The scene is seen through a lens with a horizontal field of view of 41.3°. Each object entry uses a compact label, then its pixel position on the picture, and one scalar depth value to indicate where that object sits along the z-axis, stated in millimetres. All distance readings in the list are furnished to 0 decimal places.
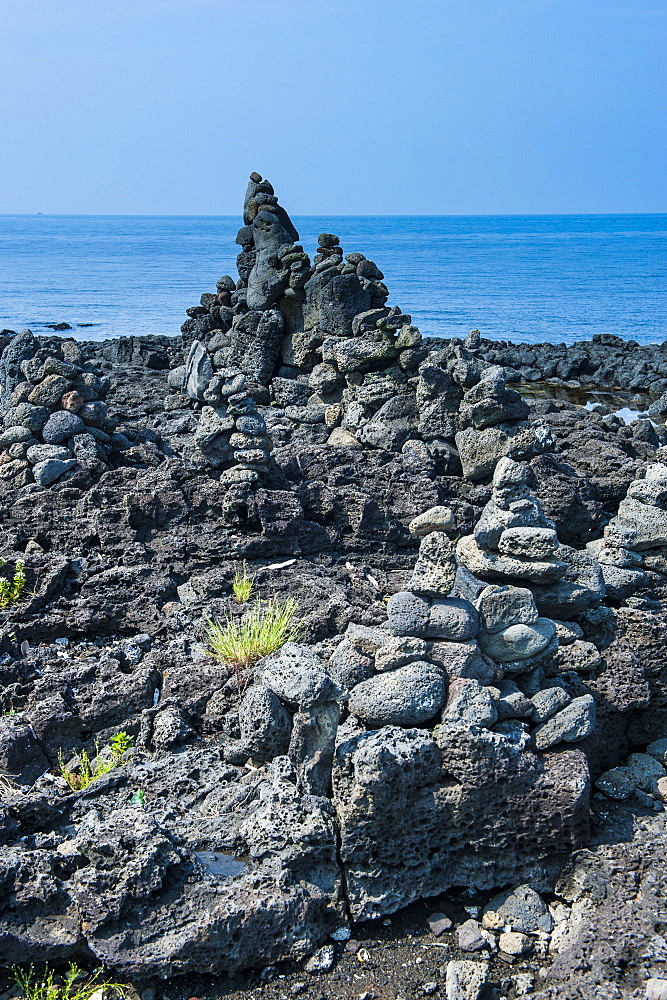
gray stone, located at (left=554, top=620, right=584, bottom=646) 7004
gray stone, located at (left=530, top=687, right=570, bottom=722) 6109
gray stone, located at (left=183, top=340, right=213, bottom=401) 16156
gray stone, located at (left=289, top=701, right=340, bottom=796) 5707
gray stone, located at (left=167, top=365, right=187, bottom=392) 19050
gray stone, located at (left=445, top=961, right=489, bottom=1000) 4832
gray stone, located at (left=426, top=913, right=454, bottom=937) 5395
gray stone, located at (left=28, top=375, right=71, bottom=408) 10352
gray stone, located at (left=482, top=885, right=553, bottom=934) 5465
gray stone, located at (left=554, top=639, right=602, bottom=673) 6856
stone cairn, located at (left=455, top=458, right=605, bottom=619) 6863
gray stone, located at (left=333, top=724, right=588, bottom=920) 5395
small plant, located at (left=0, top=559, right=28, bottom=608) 8195
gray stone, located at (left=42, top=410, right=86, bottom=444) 10148
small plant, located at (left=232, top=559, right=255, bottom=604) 8062
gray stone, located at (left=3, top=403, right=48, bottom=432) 10164
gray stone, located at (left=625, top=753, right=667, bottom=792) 6707
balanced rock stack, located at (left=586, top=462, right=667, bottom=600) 7875
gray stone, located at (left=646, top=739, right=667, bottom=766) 7031
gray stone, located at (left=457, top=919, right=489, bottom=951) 5270
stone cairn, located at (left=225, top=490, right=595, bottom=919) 5445
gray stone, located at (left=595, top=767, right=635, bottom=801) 6480
